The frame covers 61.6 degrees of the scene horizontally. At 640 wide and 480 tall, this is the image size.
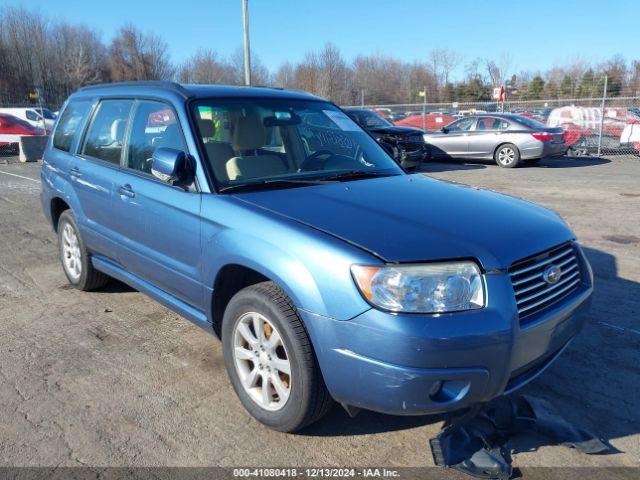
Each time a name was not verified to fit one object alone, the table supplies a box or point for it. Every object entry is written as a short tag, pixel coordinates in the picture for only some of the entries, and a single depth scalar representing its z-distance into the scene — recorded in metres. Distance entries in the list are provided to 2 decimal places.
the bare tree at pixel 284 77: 54.53
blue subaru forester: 2.35
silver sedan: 14.25
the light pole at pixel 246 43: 17.12
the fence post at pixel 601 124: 16.20
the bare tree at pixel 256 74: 43.81
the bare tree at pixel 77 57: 57.50
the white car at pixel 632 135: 15.97
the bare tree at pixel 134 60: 58.34
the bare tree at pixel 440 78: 71.00
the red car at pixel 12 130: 18.78
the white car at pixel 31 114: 23.31
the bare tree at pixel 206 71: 52.66
